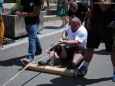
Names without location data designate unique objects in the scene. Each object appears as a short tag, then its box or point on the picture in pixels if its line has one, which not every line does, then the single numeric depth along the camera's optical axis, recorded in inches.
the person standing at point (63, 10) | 256.1
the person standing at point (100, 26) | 121.2
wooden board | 130.1
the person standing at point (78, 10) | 179.5
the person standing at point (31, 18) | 143.1
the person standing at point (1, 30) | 179.1
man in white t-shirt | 137.6
